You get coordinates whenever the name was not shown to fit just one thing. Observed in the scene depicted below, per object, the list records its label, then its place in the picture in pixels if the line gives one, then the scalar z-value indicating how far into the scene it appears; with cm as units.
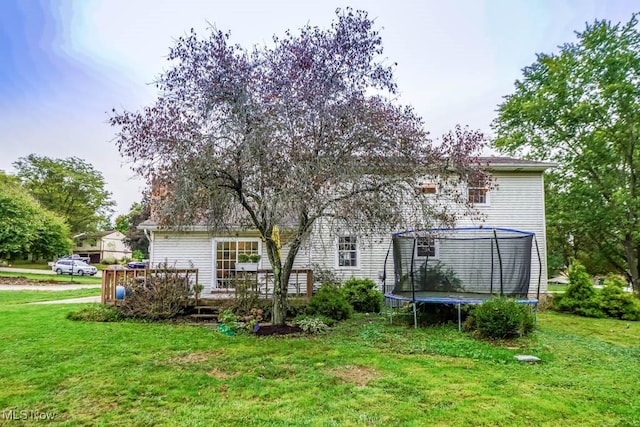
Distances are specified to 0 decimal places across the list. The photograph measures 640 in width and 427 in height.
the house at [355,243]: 1210
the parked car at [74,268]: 2720
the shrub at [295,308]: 941
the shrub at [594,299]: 1056
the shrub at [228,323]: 765
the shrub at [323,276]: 1176
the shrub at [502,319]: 687
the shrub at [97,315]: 881
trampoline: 849
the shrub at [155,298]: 906
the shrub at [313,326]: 763
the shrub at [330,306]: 898
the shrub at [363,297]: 1064
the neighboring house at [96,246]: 4612
